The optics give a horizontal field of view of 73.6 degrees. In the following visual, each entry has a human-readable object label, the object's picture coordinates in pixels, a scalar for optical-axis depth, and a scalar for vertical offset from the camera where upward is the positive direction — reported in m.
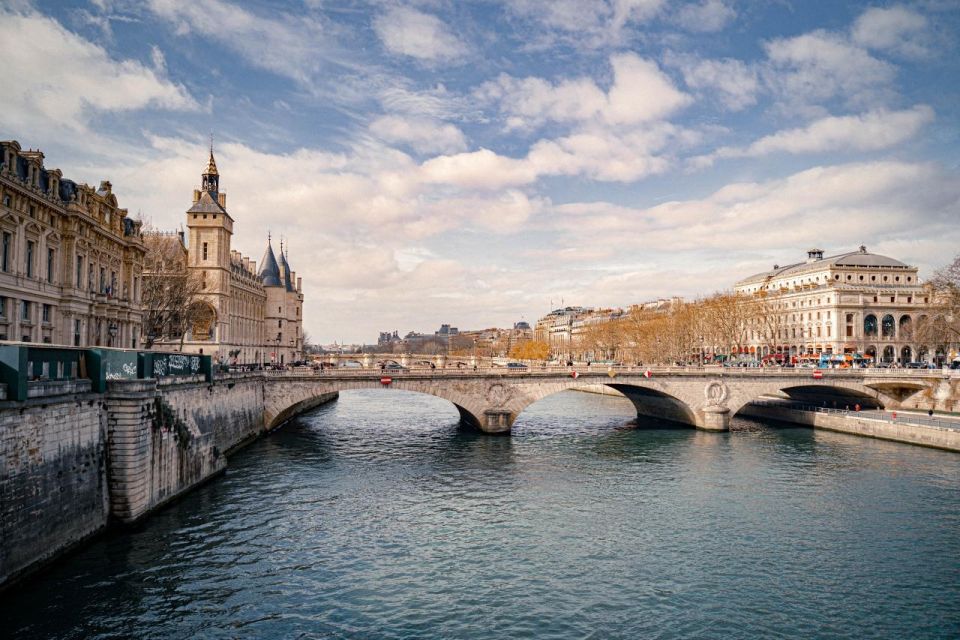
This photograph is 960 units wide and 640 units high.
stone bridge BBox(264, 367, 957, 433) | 46.62 -2.65
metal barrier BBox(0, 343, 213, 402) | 17.67 -0.27
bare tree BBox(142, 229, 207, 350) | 58.28 +6.11
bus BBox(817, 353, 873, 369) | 76.04 -1.01
